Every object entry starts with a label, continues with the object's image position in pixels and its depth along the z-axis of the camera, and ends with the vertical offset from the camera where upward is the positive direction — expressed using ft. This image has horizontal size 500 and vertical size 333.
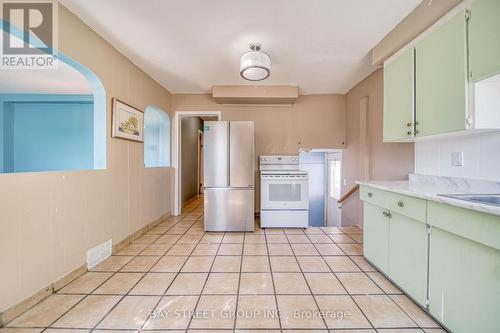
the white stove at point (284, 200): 10.89 -1.79
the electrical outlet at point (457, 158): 5.66 +0.23
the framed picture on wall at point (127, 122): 7.83 +1.82
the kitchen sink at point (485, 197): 4.62 -0.69
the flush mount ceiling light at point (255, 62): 7.54 +3.84
